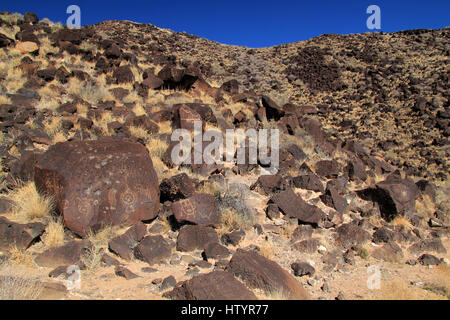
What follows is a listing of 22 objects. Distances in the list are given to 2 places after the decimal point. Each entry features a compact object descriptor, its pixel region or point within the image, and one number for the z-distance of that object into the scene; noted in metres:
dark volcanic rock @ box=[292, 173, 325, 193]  7.16
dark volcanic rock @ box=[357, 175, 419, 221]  6.75
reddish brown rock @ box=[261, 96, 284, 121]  11.79
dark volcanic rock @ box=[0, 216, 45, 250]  3.99
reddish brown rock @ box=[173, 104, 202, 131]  8.81
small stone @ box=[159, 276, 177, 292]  3.63
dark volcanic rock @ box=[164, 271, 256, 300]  3.23
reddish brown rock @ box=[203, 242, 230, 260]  4.50
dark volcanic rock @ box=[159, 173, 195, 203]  5.68
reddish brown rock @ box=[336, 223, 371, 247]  5.64
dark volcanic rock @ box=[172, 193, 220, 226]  5.05
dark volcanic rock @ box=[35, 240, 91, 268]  3.86
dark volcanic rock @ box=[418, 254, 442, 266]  5.26
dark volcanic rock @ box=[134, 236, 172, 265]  4.34
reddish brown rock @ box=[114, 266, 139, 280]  3.81
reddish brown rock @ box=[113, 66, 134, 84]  11.76
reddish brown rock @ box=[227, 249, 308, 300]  3.65
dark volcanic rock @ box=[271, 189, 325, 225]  5.88
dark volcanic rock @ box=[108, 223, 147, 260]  4.31
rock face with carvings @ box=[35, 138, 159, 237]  4.47
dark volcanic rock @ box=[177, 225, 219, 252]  4.72
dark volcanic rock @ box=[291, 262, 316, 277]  4.43
